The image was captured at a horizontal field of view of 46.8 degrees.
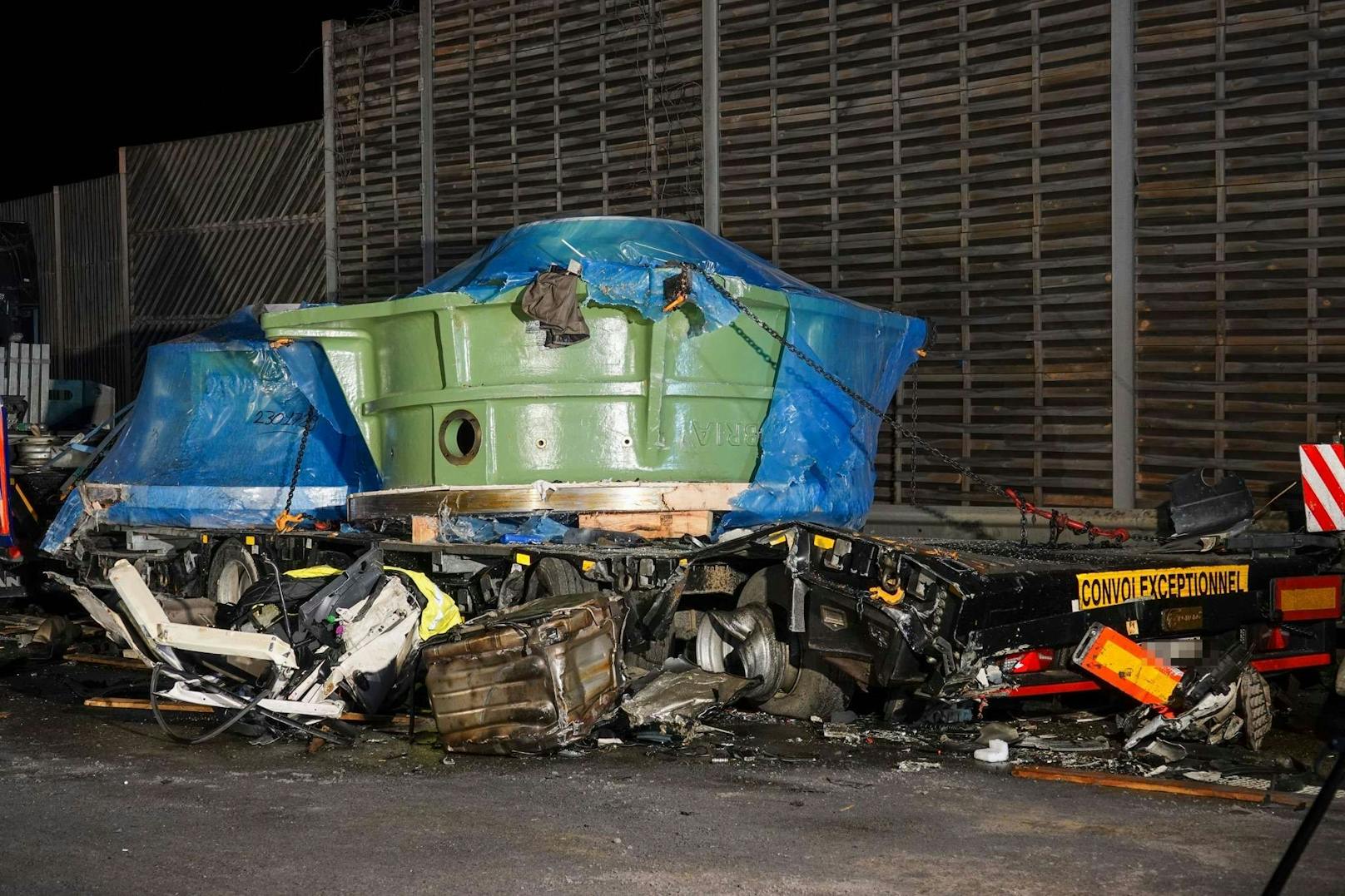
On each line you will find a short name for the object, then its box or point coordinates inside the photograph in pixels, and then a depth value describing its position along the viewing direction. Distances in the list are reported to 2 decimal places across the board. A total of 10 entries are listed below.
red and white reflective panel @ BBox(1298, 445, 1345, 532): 10.46
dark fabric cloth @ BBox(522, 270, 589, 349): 9.40
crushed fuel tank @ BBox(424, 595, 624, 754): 7.59
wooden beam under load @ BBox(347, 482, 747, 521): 9.57
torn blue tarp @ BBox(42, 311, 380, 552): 12.20
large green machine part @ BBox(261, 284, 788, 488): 9.74
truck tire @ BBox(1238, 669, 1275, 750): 7.76
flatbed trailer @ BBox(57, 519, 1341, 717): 7.53
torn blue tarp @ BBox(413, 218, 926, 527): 9.53
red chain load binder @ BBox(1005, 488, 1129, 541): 9.94
